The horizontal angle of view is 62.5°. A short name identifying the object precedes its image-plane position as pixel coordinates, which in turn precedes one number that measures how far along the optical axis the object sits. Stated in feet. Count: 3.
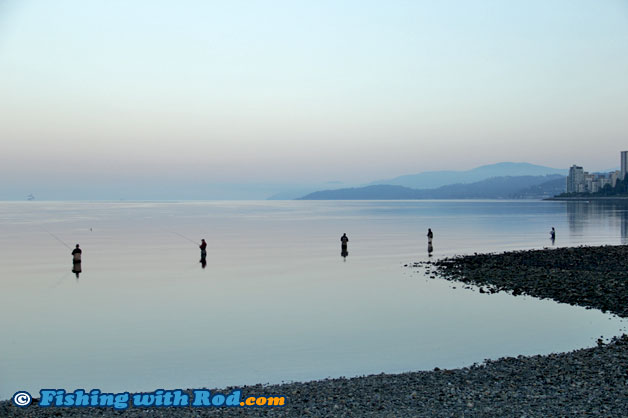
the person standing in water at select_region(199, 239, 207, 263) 151.02
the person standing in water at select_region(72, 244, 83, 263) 134.10
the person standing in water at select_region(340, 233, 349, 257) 168.85
